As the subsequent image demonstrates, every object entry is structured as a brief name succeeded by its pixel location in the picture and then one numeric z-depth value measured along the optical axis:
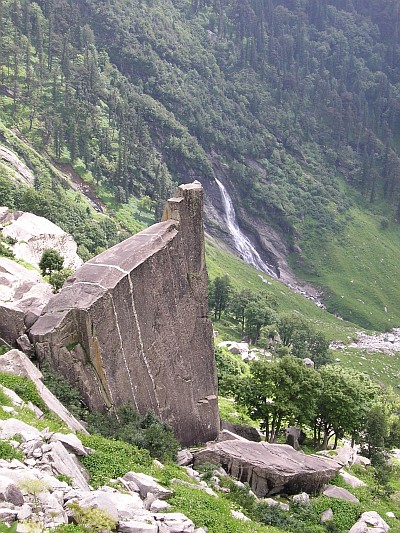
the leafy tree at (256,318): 144.88
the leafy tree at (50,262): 78.12
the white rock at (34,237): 88.25
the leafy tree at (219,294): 153.88
